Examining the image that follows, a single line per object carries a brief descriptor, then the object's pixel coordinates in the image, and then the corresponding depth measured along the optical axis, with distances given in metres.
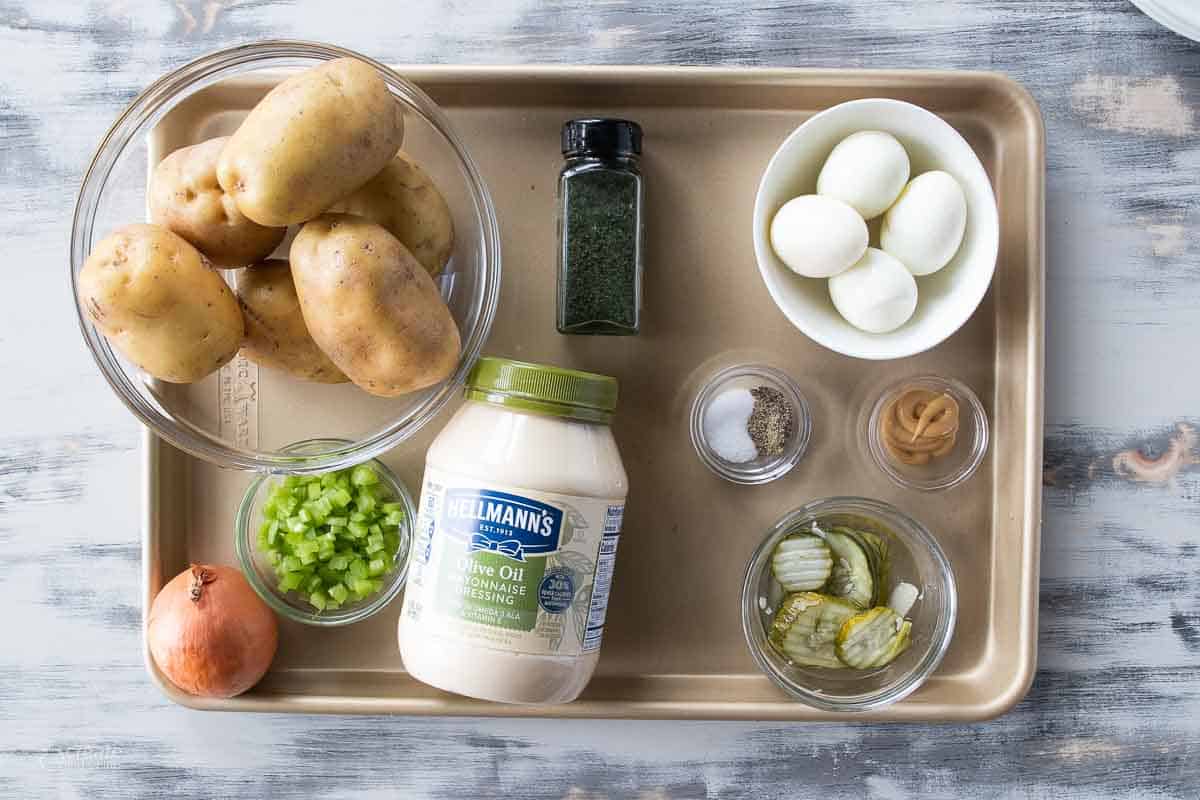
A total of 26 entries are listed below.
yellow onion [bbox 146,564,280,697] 0.89
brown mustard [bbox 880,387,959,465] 0.92
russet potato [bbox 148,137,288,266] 0.77
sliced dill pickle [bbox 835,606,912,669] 0.92
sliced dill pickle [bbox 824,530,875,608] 0.94
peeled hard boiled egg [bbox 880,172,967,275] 0.87
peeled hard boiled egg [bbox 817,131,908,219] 0.87
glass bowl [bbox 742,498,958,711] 0.92
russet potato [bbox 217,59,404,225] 0.73
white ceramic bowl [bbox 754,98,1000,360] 0.88
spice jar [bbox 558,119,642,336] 0.90
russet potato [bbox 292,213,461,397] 0.75
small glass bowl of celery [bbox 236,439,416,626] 0.93
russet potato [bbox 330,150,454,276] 0.81
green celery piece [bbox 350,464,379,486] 0.93
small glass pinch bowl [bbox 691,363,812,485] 0.95
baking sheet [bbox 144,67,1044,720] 0.94
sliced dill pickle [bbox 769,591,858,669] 0.92
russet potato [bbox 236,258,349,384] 0.81
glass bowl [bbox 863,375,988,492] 0.95
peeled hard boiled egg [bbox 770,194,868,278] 0.86
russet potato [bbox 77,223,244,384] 0.73
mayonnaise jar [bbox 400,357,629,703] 0.82
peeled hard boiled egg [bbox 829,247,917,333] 0.87
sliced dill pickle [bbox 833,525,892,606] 0.94
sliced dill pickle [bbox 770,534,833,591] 0.93
